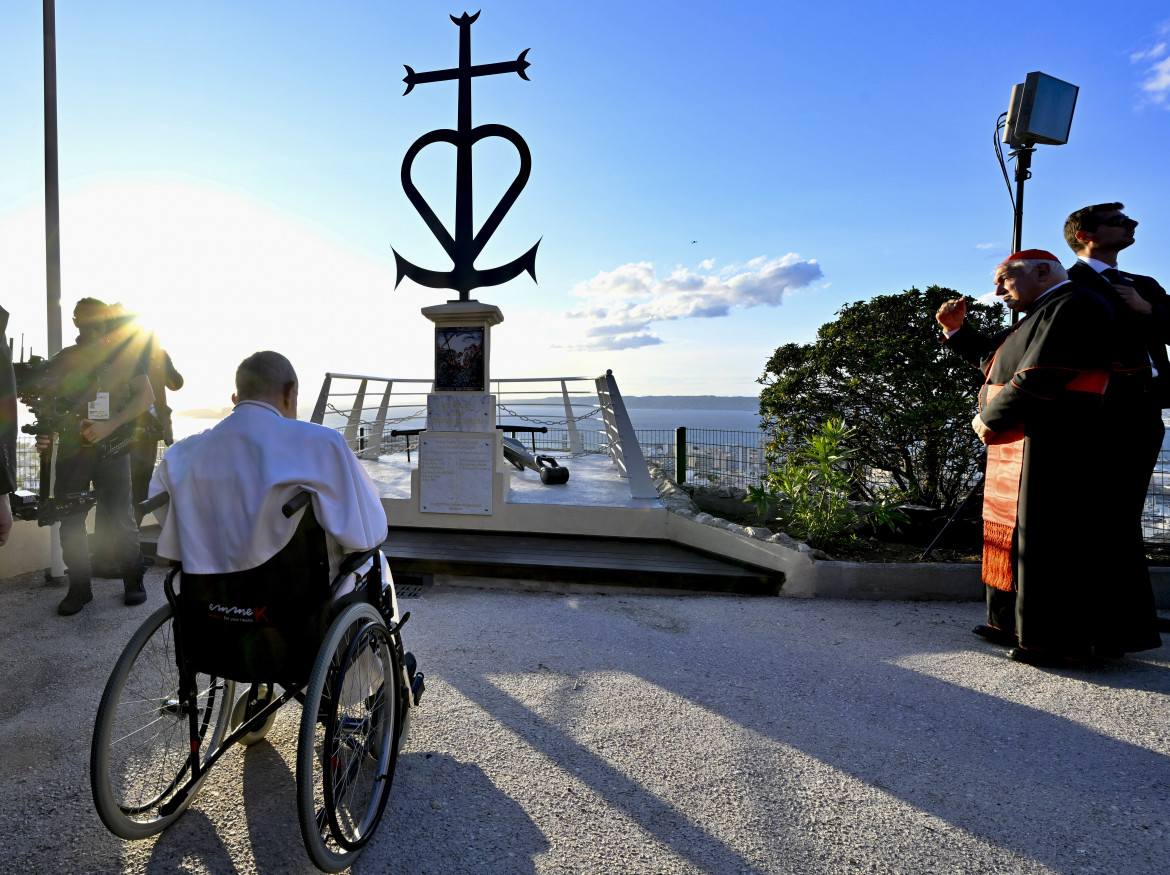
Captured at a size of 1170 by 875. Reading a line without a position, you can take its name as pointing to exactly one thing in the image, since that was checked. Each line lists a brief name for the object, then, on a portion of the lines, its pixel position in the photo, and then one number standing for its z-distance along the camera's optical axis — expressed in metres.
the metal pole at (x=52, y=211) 4.56
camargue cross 5.84
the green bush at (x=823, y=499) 4.62
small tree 6.97
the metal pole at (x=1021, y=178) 4.50
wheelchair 1.60
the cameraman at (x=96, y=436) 3.71
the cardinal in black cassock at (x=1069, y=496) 2.97
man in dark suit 3.09
